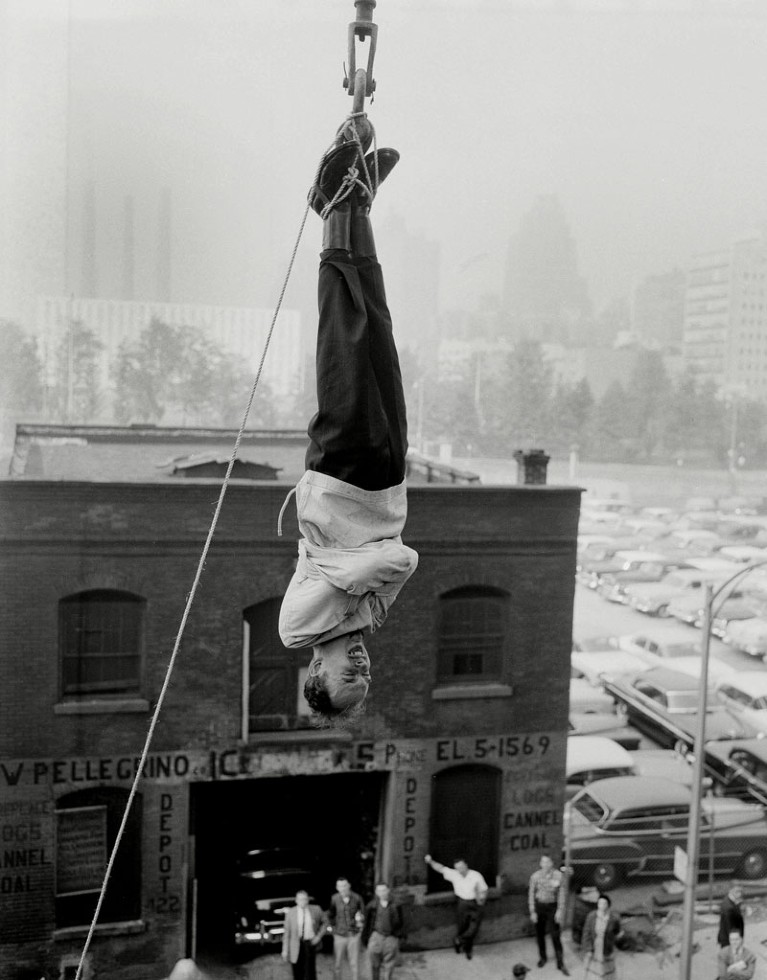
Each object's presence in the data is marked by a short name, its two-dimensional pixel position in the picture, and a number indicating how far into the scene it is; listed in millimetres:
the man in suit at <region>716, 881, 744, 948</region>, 10578
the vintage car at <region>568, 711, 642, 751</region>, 13461
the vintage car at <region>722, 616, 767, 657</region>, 13359
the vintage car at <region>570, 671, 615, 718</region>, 13648
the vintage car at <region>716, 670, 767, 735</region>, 13078
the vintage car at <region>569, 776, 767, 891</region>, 11828
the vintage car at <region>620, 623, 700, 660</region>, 13773
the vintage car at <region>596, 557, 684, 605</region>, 13883
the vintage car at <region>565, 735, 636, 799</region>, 12531
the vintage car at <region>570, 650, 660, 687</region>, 13680
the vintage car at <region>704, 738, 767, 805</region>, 12727
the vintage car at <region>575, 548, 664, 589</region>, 13914
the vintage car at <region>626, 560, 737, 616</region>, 13891
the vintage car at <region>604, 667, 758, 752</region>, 13195
